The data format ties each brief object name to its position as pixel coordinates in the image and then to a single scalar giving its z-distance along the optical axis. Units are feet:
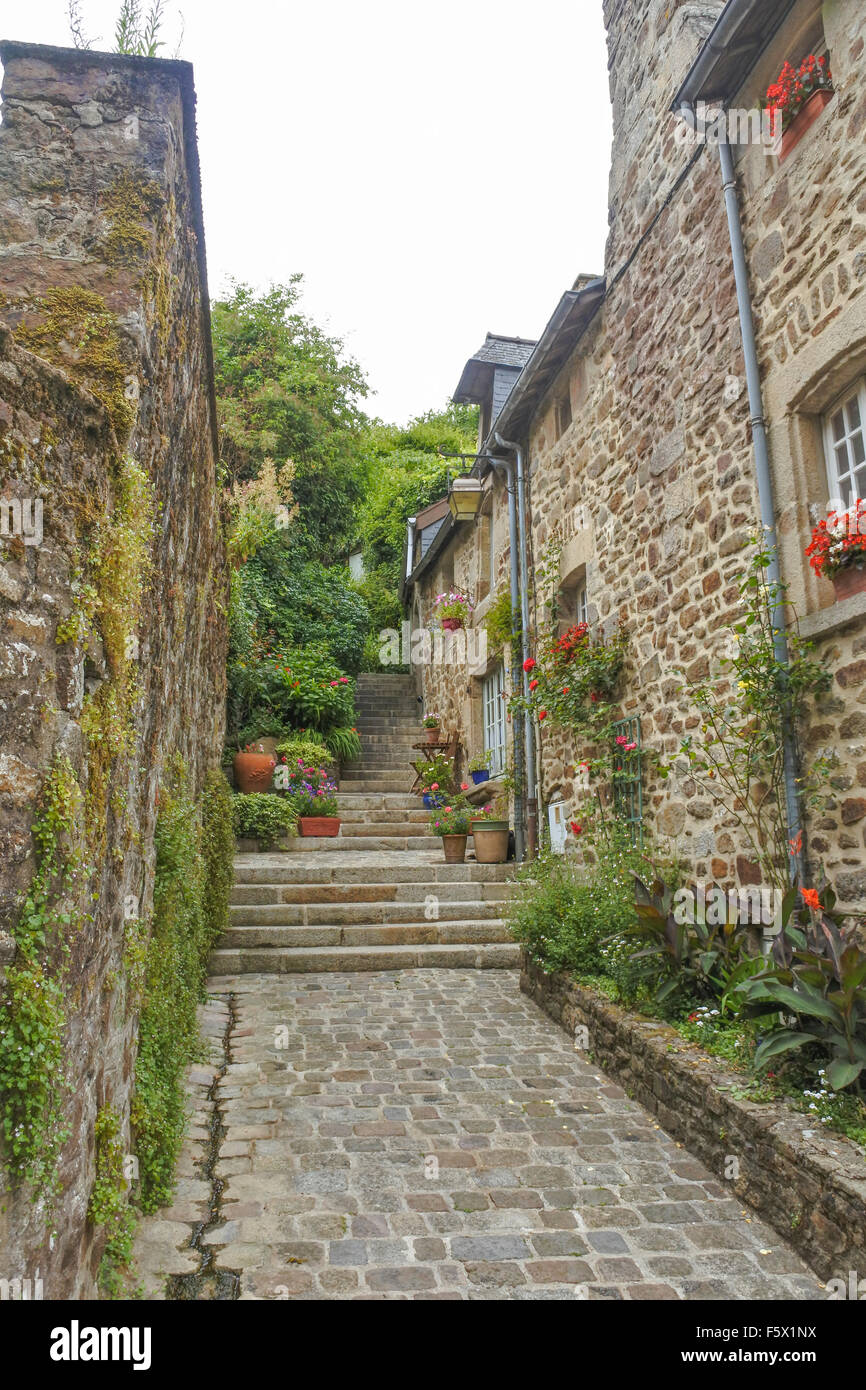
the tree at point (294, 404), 58.65
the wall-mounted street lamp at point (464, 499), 37.24
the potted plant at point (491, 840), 29.68
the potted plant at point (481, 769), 37.27
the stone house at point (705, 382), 13.65
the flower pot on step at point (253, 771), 35.53
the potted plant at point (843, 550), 12.84
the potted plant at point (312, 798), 33.42
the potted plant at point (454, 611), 41.65
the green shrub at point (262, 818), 31.45
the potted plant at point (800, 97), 14.24
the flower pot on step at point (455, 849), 29.55
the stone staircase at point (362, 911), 23.06
